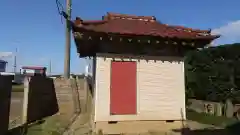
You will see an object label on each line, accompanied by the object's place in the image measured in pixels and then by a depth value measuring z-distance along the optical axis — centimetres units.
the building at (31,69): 3068
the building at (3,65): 4042
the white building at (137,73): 459
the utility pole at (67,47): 788
